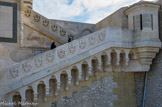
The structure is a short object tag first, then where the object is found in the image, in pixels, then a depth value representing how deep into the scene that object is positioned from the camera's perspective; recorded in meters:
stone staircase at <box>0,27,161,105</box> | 9.99
